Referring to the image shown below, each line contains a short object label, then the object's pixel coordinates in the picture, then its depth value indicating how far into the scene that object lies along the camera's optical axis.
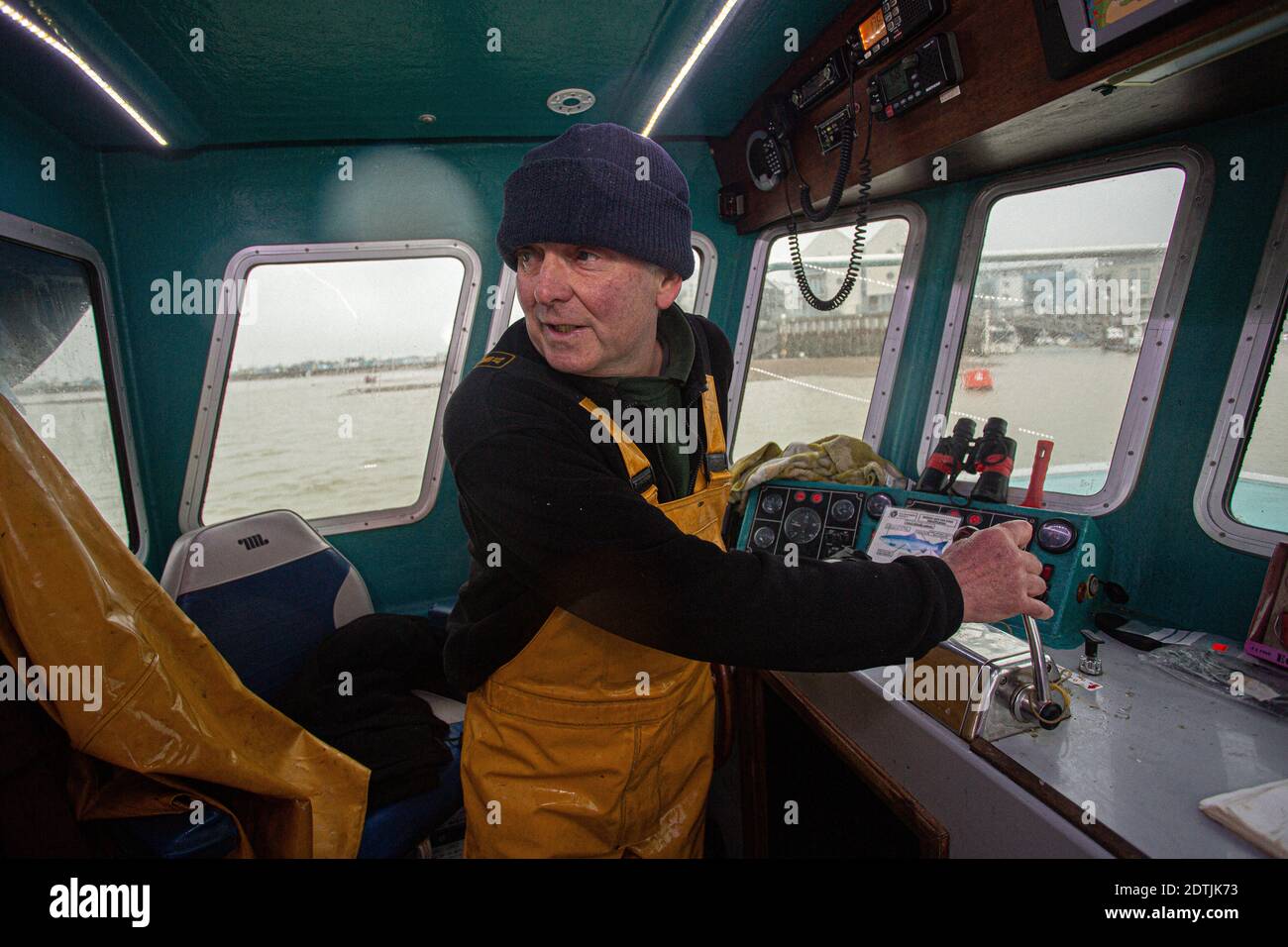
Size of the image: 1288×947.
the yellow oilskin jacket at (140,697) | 1.06
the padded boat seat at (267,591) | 2.31
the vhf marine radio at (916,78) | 1.70
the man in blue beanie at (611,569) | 0.90
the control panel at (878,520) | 1.62
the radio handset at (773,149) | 2.48
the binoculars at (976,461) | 1.90
